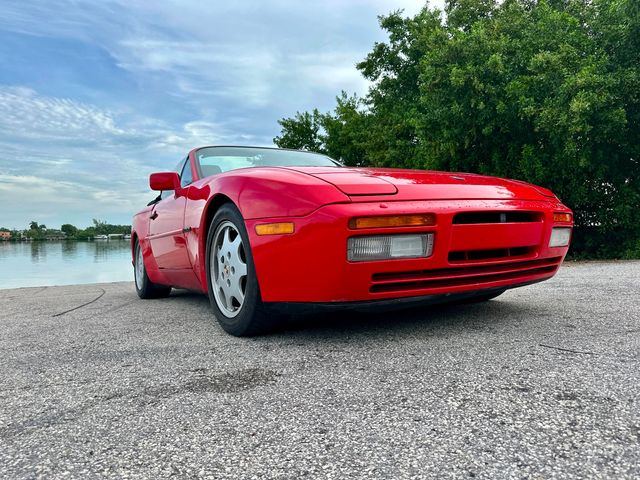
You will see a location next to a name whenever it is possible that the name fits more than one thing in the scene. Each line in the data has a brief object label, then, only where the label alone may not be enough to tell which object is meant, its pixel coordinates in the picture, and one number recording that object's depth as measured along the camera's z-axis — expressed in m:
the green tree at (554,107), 10.02
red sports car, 2.20
